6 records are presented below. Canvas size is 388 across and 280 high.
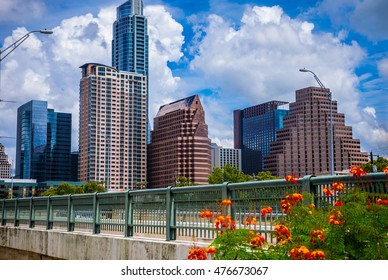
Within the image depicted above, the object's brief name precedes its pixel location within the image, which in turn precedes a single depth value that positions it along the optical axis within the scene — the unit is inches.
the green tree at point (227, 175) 5019.7
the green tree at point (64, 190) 4697.3
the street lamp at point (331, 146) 1699.1
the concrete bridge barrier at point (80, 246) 498.6
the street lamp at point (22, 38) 1183.3
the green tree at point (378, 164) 3107.8
